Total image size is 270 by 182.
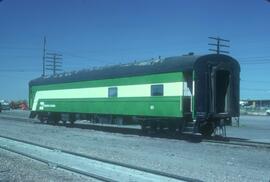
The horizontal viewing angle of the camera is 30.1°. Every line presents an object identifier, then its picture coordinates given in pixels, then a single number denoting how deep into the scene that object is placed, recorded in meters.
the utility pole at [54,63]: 81.88
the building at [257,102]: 145.75
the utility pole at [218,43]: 60.42
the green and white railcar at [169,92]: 22.52
